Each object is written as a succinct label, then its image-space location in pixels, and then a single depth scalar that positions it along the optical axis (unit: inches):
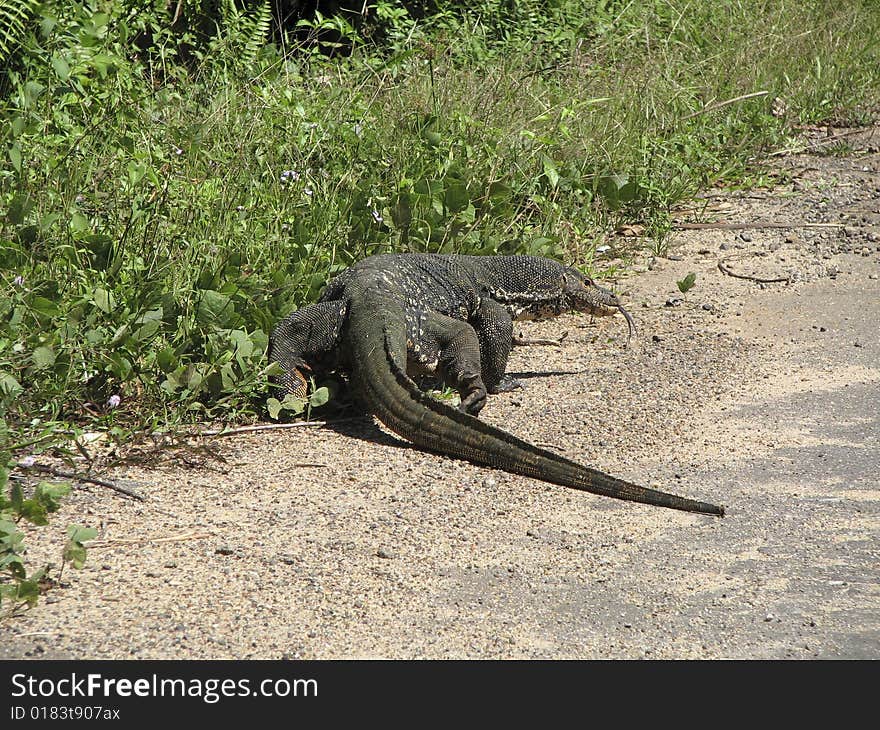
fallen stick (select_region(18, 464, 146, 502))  333.7
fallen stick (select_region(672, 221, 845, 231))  645.9
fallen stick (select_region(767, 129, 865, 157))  749.5
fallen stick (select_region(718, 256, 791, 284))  576.7
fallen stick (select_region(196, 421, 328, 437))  380.7
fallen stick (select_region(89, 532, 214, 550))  303.0
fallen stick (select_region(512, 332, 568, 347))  508.1
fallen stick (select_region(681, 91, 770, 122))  703.9
